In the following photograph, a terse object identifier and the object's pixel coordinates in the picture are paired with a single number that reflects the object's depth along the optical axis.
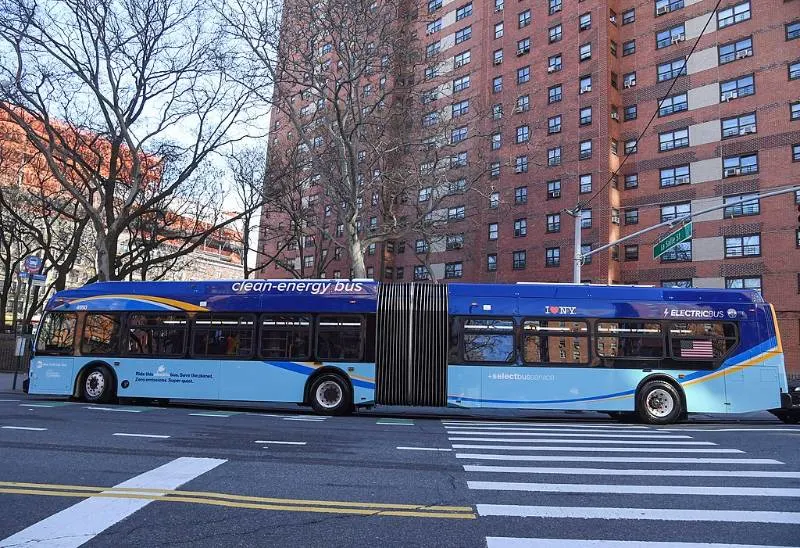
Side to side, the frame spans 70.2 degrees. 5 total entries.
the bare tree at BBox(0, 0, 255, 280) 20.53
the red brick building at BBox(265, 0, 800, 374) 34.03
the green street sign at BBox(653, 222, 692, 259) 16.98
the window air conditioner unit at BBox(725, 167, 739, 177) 35.19
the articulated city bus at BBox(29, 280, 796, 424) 13.05
